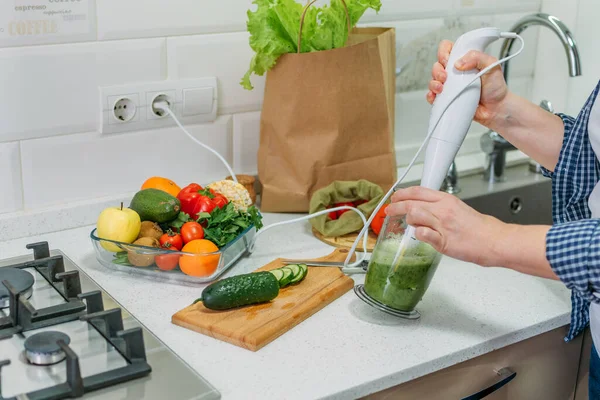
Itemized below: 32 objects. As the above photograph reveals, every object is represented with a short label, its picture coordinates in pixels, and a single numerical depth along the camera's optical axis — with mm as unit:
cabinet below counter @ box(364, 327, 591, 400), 1105
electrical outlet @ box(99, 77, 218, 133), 1444
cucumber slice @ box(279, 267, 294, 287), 1217
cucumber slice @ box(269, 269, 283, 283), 1209
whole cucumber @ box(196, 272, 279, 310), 1128
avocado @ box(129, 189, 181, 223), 1294
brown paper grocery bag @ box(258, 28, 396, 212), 1472
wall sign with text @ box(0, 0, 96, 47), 1306
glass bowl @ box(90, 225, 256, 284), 1227
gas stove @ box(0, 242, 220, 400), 929
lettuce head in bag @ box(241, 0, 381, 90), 1455
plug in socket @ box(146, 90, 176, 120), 1490
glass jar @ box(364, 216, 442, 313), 1123
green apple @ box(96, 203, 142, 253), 1248
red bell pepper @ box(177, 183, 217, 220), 1334
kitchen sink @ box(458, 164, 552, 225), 1795
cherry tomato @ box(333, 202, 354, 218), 1518
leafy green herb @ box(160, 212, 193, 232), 1316
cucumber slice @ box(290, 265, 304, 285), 1233
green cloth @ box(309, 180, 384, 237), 1464
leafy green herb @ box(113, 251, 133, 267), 1261
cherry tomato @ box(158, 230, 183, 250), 1257
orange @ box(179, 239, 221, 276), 1224
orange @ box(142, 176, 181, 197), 1393
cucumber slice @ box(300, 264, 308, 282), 1250
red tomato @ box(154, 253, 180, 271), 1229
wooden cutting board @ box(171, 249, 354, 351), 1079
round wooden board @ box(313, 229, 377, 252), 1427
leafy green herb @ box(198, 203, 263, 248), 1297
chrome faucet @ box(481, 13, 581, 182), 1609
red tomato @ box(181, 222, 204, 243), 1272
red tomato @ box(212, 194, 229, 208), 1346
